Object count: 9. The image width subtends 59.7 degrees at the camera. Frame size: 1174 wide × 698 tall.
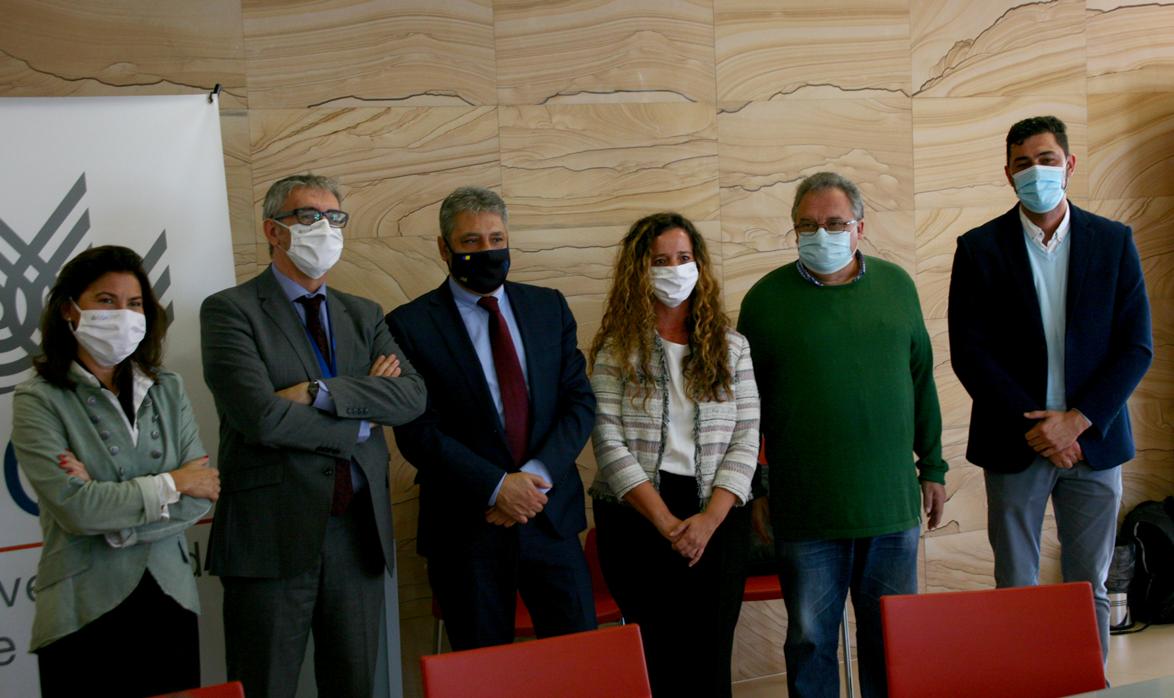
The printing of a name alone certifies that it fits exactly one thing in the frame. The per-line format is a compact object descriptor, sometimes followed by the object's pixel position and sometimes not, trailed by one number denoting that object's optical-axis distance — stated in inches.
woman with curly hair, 111.3
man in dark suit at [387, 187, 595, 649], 111.7
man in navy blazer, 121.3
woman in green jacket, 98.0
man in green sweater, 114.0
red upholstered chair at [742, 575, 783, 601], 138.3
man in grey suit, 105.7
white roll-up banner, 124.6
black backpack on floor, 179.2
